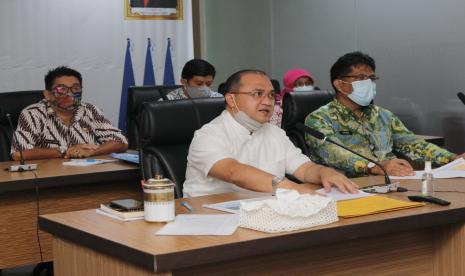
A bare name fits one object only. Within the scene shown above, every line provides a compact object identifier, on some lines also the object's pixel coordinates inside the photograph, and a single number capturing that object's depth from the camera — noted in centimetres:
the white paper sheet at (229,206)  252
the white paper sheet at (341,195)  268
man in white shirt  308
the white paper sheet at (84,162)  402
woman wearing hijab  615
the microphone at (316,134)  297
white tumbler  233
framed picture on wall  668
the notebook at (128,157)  399
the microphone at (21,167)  380
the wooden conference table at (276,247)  203
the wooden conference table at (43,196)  358
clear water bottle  274
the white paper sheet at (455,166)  338
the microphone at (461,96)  434
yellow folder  241
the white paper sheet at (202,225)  217
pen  256
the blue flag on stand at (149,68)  672
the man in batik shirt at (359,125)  383
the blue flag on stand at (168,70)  680
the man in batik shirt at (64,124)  448
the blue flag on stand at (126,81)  662
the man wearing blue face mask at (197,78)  558
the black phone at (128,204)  245
